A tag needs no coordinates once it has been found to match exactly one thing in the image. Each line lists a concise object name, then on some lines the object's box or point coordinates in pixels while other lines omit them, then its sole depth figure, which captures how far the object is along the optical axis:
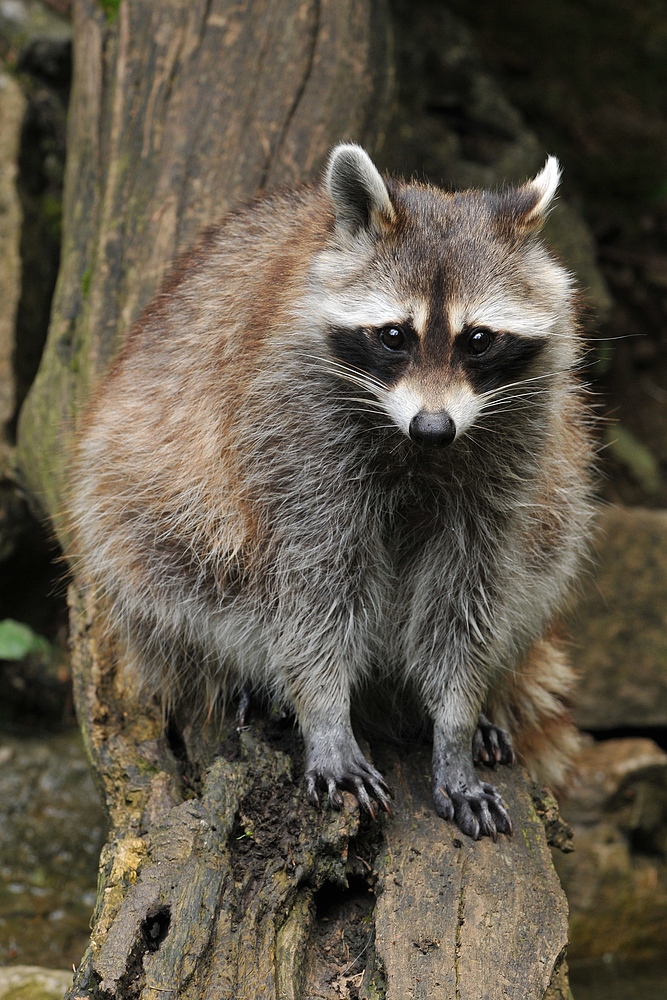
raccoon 5.51
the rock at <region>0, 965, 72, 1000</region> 6.45
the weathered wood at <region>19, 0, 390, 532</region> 8.33
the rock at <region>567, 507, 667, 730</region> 10.63
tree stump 4.71
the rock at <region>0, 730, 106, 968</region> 8.16
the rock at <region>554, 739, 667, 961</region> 9.41
